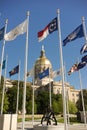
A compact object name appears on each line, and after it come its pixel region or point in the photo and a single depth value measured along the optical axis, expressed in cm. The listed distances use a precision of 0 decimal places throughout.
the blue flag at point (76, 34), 1725
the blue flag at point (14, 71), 2732
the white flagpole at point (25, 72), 1523
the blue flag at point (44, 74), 2753
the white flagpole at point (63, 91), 1434
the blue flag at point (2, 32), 2058
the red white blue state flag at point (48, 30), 1806
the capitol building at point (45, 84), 11125
